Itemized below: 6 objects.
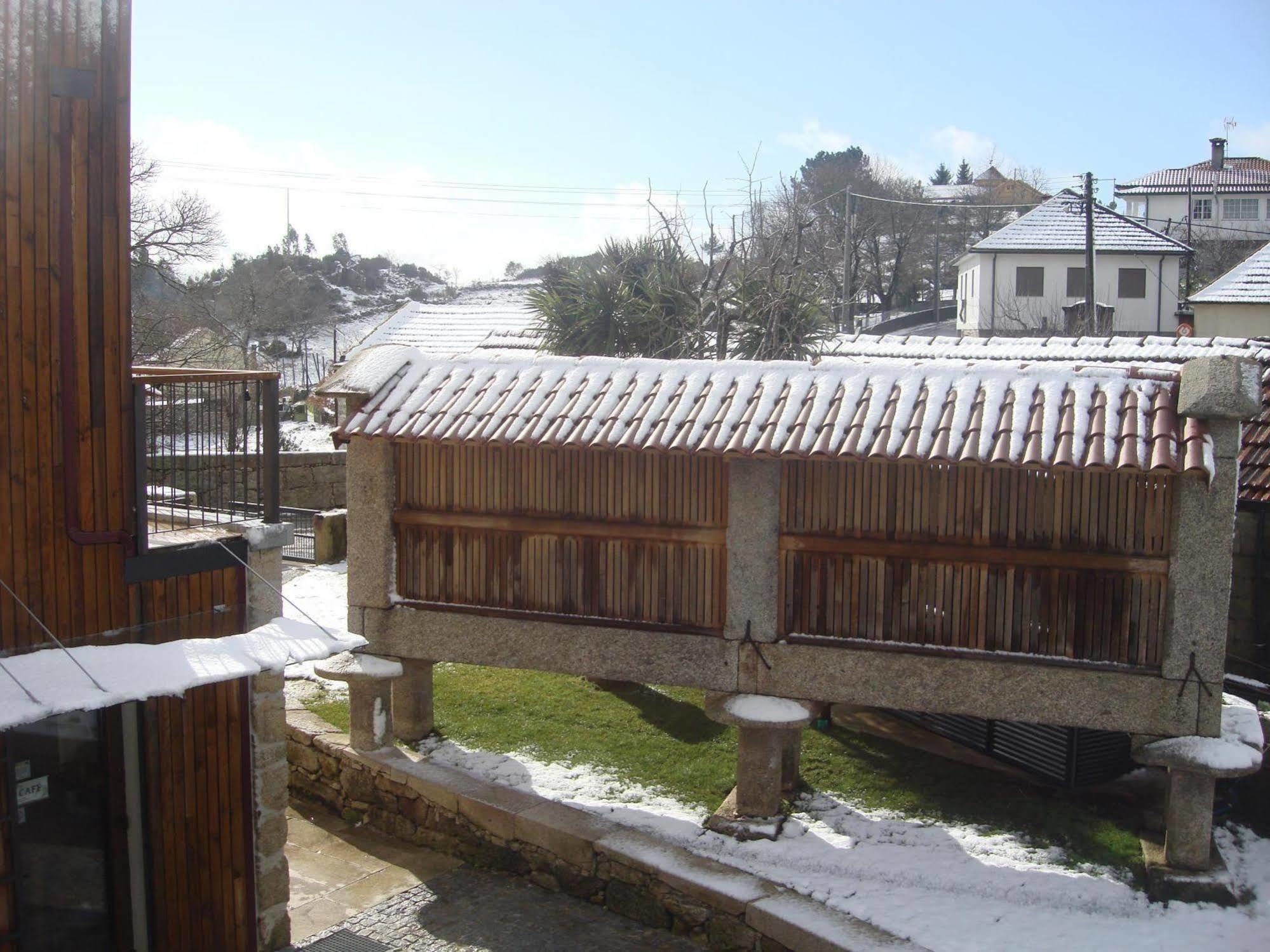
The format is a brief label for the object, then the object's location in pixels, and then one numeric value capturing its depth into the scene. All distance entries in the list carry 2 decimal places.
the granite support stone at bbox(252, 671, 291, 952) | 6.64
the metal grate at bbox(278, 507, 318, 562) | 16.27
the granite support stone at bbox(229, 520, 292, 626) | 6.58
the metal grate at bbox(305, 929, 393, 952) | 6.92
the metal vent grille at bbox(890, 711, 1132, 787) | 8.26
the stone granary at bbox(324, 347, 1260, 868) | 6.75
